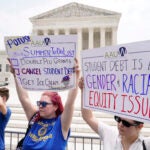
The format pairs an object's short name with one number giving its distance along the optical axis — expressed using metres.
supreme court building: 43.54
